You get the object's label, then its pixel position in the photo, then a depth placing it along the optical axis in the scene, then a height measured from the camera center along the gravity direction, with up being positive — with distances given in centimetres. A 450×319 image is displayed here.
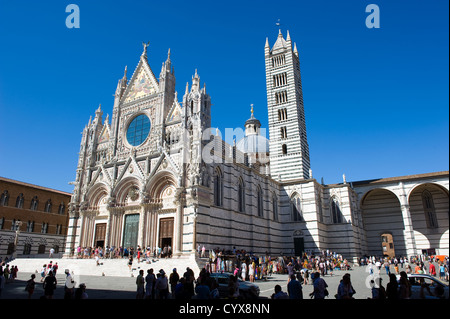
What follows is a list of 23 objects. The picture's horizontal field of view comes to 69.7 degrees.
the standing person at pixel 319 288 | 934 -86
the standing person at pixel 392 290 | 869 -86
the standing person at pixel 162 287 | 1099 -92
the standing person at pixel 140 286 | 1105 -89
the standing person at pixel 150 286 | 1109 -90
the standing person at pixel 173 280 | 1229 -79
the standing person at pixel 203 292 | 852 -85
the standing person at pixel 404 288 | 921 -87
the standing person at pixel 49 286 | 1088 -85
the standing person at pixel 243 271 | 1995 -77
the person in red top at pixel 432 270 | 1953 -78
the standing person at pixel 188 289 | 875 -82
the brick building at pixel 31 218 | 3725 +496
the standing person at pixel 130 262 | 2163 -20
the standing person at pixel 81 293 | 917 -92
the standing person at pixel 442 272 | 2044 -94
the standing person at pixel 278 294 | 775 -86
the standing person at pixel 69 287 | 995 -90
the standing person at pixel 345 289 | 902 -86
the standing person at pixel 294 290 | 882 -85
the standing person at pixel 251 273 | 1973 -88
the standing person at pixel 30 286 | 1158 -92
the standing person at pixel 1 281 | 1148 -74
